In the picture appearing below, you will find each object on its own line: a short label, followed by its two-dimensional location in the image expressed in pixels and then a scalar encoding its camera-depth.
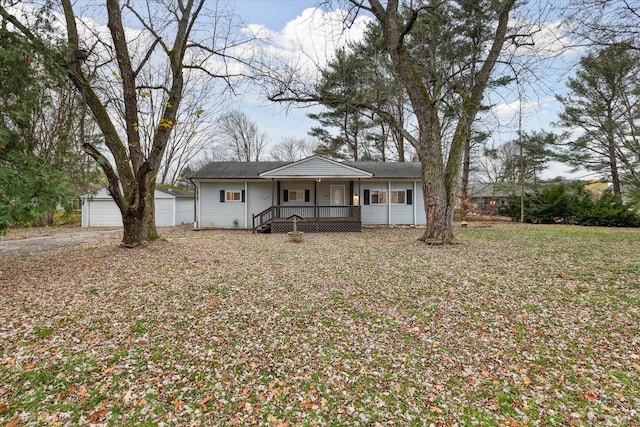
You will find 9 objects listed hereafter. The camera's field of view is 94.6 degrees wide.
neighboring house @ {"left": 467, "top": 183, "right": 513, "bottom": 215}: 34.11
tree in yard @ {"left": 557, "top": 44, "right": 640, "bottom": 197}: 15.16
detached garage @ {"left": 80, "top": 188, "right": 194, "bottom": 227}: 19.05
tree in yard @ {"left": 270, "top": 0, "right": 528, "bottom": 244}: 9.09
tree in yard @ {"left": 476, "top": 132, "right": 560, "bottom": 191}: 21.03
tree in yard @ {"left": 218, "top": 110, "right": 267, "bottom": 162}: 33.32
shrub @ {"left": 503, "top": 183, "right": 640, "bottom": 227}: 17.72
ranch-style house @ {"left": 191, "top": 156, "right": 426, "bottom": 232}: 16.72
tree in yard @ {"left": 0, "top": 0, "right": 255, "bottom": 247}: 7.95
